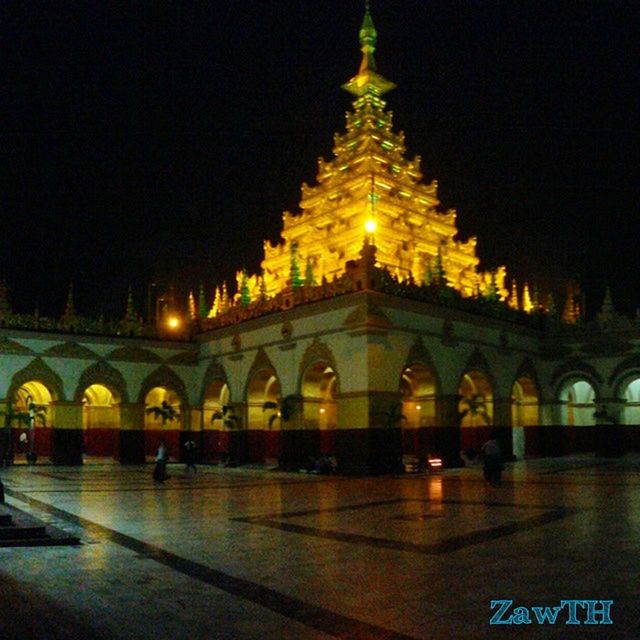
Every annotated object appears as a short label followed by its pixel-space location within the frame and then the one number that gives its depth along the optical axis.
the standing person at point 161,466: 19.83
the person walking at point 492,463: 18.28
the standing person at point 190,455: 24.50
